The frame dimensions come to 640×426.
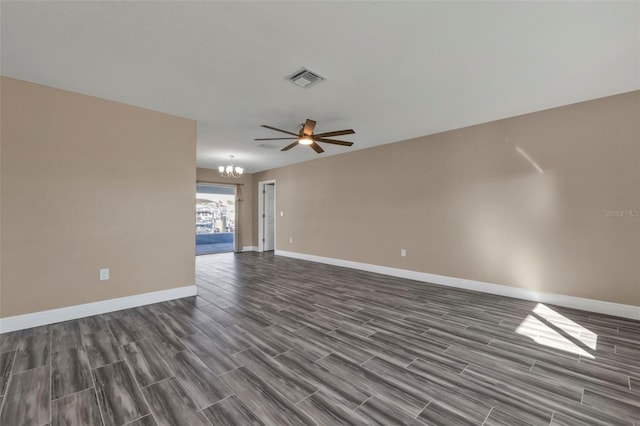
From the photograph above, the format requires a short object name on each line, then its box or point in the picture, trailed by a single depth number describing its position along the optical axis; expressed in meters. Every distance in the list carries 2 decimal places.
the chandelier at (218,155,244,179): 6.16
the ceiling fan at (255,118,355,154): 3.40
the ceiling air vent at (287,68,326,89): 2.58
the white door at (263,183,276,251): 8.67
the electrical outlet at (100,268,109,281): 3.13
